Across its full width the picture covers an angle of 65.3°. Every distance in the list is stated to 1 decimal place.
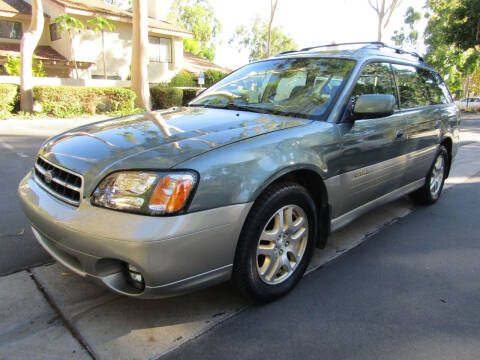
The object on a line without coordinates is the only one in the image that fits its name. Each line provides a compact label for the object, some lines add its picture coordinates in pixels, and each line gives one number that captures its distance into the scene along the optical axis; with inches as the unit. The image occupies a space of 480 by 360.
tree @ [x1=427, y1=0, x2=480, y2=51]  688.4
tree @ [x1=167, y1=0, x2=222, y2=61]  2014.0
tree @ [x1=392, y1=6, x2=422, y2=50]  1311.5
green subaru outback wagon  75.9
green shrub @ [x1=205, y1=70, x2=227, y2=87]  930.1
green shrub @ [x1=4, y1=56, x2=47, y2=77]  653.9
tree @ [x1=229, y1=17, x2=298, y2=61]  2157.9
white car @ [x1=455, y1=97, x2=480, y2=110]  1259.5
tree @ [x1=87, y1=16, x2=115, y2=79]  778.1
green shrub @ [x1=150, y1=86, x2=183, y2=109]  709.3
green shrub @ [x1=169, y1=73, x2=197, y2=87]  857.0
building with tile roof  817.5
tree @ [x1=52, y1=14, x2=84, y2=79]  733.3
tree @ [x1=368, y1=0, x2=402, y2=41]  861.4
